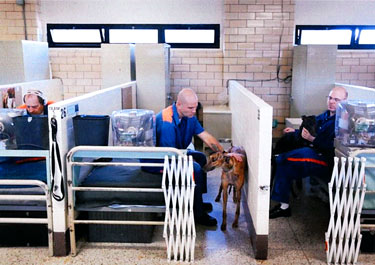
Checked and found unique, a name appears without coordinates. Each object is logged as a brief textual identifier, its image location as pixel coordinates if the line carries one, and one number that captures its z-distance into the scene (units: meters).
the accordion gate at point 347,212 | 2.68
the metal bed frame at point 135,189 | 2.79
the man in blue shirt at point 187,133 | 3.24
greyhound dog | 3.27
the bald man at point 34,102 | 3.51
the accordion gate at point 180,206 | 2.75
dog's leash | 2.75
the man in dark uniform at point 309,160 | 3.45
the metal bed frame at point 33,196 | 2.80
